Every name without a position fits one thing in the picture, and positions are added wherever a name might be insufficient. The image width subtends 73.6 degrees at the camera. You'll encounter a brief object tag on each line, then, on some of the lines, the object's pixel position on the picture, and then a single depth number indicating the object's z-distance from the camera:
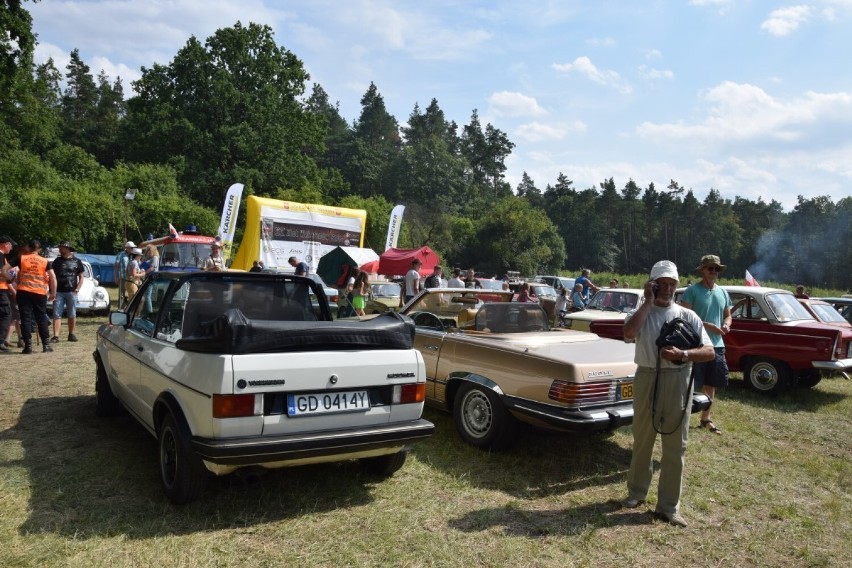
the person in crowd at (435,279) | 12.17
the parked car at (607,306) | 10.22
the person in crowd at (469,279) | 15.01
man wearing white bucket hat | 3.79
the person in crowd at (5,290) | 8.66
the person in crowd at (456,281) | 14.25
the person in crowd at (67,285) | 9.95
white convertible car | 3.32
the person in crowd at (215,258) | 13.16
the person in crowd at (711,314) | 5.84
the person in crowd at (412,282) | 12.40
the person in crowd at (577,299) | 14.91
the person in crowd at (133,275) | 11.27
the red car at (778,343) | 7.84
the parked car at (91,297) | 13.31
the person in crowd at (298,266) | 11.63
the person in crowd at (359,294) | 11.42
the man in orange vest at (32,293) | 8.65
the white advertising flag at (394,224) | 25.72
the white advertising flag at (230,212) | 21.14
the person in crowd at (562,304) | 15.16
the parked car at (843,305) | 12.27
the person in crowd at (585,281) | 15.13
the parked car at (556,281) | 30.13
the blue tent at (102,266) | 26.81
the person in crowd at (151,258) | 12.23
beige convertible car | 4.52
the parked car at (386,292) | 19.47
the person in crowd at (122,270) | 12.22
